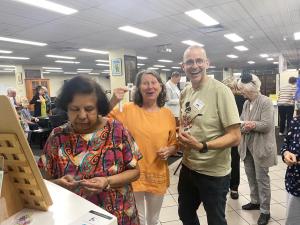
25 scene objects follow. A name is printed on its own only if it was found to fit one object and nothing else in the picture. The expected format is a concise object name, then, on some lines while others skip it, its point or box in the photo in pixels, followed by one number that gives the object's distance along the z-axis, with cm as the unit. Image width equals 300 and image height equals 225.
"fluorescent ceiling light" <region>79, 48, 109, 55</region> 952
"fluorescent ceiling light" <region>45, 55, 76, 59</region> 1106
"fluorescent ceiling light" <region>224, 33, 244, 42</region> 803
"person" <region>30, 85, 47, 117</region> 721
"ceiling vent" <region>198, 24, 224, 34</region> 680
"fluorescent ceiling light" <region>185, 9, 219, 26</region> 539
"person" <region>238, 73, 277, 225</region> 237
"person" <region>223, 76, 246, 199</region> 308
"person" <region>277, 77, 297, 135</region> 670
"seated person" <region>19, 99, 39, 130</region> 616
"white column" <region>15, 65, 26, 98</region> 1330
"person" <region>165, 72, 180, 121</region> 498
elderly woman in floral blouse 113
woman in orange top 176
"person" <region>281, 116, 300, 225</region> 155
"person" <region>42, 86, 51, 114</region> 757
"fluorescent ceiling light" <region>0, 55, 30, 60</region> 1068
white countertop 83
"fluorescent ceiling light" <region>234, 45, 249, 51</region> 1044
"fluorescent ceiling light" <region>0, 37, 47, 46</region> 726
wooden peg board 72
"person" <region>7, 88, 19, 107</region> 655
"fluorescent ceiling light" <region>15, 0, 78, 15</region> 436
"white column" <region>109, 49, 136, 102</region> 956
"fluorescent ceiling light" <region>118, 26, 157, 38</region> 656
